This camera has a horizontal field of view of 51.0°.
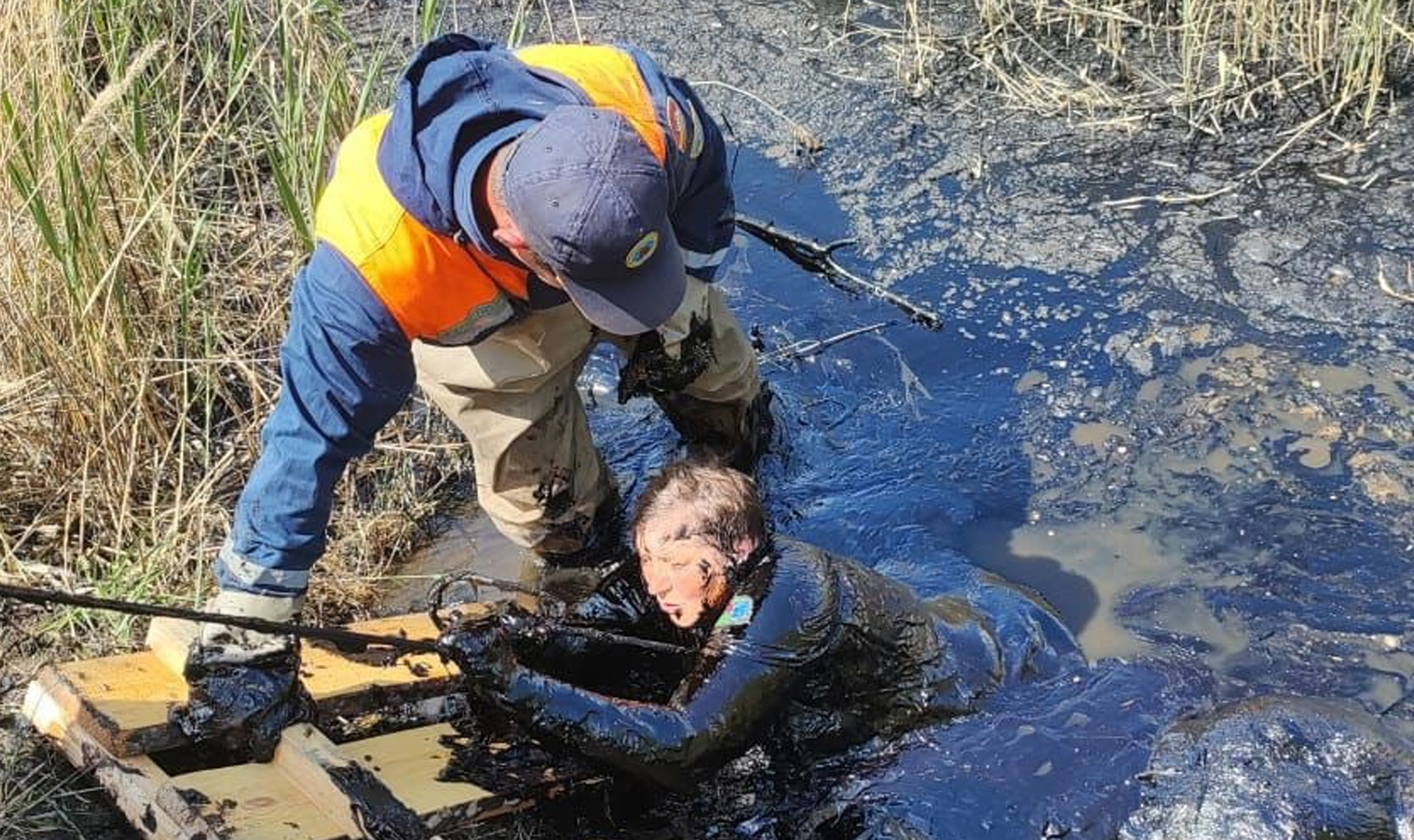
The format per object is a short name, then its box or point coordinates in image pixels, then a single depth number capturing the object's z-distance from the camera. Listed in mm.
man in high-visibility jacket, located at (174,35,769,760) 2686
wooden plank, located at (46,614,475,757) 2947
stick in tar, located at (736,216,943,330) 5039
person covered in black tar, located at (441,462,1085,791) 2957
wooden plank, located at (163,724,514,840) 2754
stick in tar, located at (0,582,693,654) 2230
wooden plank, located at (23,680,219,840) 2709
